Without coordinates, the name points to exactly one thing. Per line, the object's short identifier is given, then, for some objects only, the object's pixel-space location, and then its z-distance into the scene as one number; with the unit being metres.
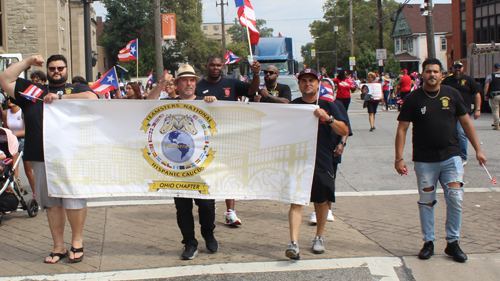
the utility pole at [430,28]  21.33
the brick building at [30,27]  29.16
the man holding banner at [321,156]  4.95
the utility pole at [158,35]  21.89
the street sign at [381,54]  36.12
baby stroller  6.32
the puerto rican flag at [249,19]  6.28
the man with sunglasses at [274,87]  7.36
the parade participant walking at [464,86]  9.25
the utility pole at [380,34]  38.03
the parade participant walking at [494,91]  14.67
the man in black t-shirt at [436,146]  4.81
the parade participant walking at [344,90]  13.91
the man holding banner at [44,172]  4.96
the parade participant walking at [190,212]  5.06
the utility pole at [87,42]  15.02
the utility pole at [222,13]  48.55
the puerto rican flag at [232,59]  11.80
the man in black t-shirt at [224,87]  6.22
